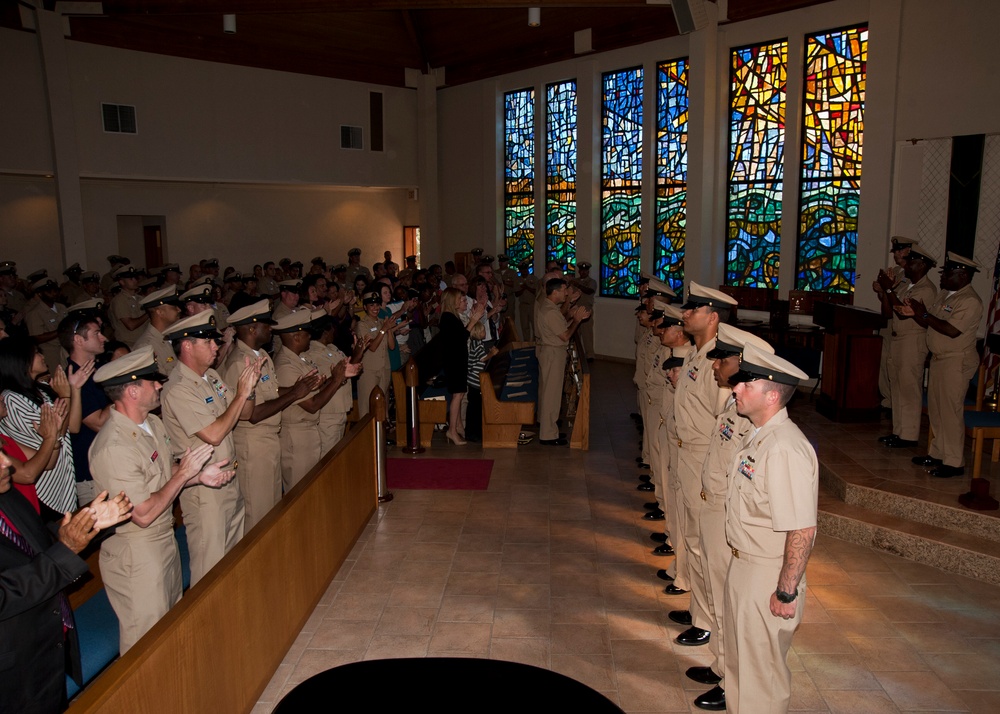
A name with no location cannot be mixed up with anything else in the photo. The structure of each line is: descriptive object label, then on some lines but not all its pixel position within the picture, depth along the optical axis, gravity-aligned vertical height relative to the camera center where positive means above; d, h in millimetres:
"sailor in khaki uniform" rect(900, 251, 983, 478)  6234 -996
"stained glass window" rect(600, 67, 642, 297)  13281 +797
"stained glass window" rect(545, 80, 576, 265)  14352 +1062
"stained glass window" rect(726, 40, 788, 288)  11211 +933
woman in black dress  8430 -1246
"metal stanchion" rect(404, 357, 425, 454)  8000 -1818
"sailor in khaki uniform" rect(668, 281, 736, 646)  4496 -1098
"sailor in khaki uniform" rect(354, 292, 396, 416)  7574 -1110
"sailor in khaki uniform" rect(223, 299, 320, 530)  4879 -1108
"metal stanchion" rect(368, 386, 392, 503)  6598 -1605
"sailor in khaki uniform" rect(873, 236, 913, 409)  7168 -1116
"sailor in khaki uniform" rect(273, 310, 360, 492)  5379 -1101
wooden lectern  7867 -1327
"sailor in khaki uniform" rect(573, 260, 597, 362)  11951 -1092
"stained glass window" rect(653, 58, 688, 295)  12461 +941
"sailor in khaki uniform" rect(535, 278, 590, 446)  8297 -1272
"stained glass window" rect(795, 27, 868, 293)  10312 +885
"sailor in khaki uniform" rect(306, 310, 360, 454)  5984 -1229
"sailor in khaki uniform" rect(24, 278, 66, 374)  8984 -884
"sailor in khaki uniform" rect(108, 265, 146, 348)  9477 -821
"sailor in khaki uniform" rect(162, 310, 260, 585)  4227 -983
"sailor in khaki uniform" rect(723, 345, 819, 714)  3090 -1197
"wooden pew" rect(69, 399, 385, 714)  2754 -1656
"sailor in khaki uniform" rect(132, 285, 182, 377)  5914 -566
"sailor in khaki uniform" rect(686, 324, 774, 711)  3799 -1350
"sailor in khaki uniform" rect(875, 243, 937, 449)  6875 -1082
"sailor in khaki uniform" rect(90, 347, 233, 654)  3471 -1104
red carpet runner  7352 -2282
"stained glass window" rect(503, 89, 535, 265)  15219 +1071
